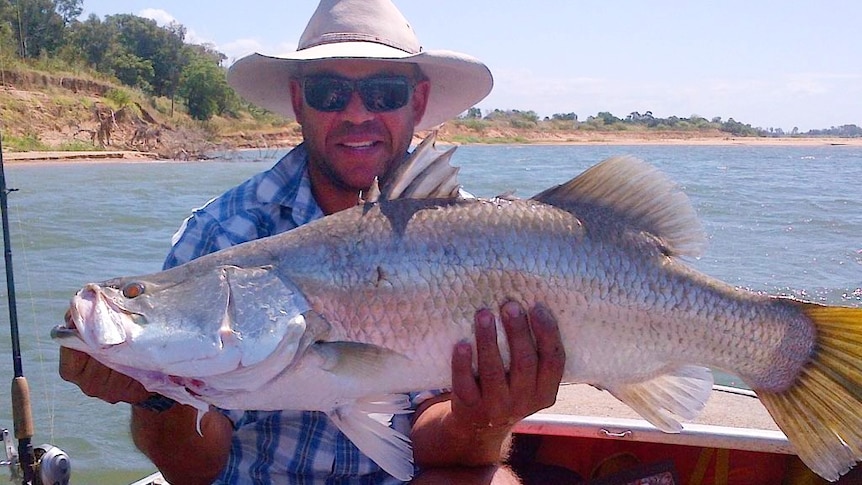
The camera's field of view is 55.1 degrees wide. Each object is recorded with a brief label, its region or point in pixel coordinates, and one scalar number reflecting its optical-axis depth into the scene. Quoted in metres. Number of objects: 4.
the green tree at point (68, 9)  54.93
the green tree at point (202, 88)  54.25
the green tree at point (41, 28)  43.25
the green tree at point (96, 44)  51.52
